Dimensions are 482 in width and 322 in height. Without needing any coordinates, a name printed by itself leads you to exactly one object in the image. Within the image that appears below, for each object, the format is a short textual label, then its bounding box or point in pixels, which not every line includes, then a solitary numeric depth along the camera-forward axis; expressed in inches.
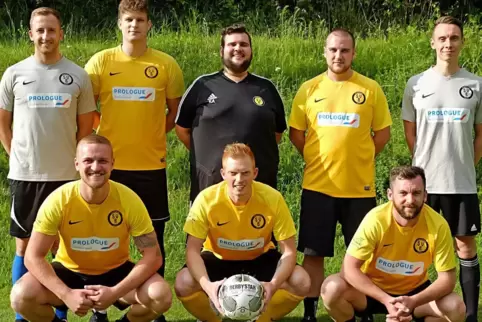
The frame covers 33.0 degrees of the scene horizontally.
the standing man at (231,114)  202.4
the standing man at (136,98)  207.0
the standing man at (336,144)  202.4
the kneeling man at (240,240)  191.0
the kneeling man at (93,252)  181.6
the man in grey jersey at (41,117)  199.8
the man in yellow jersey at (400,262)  182.7
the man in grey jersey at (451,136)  203.8
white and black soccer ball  176.9
